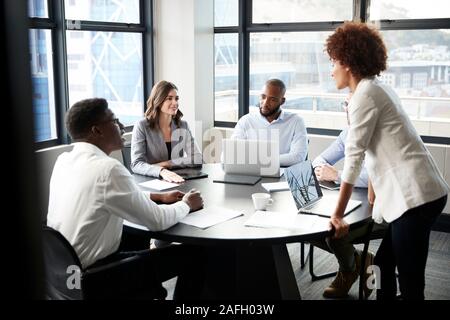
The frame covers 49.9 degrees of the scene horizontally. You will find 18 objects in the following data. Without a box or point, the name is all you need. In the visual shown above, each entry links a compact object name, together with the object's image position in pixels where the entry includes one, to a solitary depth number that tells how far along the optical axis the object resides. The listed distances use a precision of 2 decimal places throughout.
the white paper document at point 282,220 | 2.07
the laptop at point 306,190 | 2.29
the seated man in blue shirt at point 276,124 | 3.42
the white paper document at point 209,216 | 2.11
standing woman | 1.92
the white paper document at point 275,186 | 2.68
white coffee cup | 2.31
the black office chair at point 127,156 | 3.29
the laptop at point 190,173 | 2.94
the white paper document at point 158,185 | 2.72
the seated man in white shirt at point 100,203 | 1.87
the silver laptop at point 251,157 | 2.81
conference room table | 1.96
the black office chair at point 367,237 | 2.52
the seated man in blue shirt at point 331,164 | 2.71
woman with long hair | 3.23
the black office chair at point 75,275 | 1.76
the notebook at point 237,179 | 2.81
